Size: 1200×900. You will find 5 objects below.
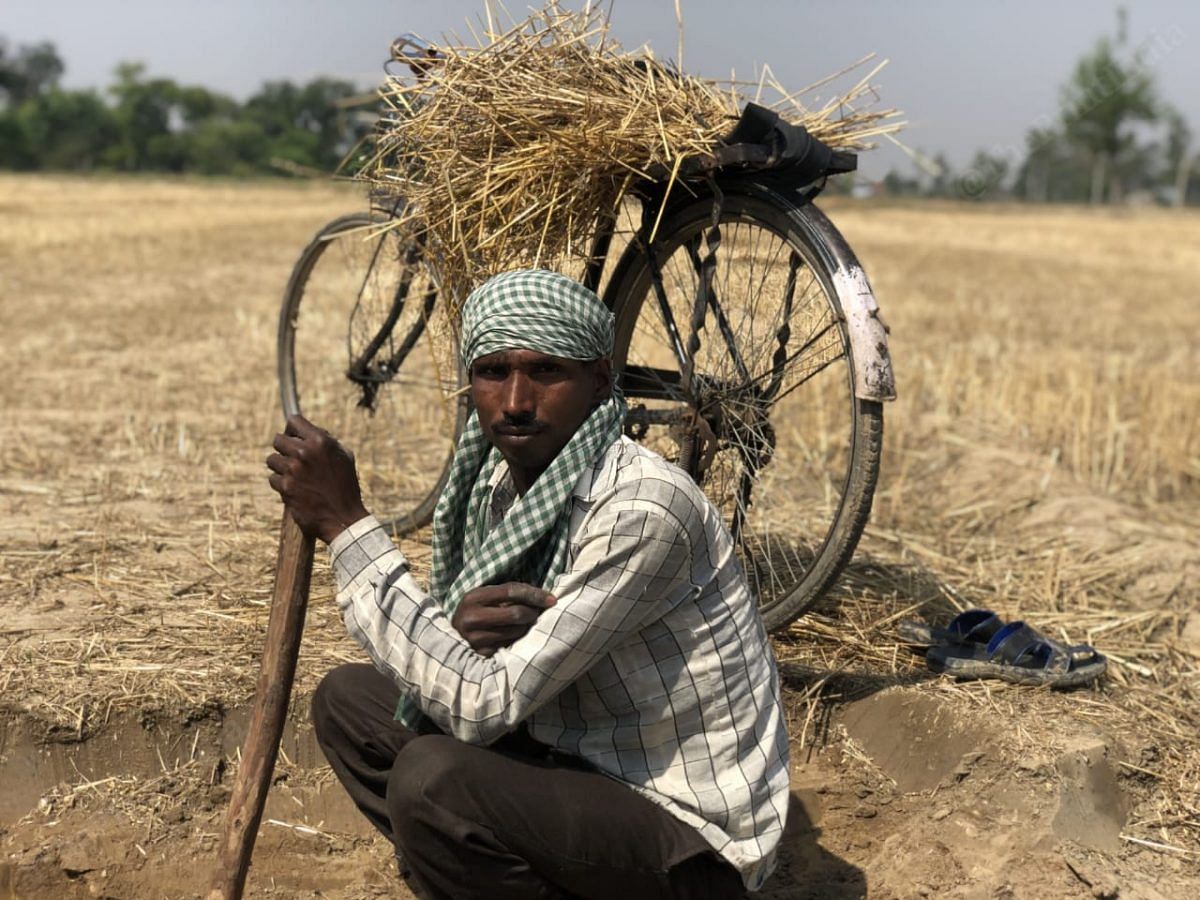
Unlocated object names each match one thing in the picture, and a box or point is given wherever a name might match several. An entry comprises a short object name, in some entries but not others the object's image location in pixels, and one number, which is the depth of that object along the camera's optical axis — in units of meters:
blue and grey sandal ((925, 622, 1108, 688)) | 3.44
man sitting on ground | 2.16
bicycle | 3.10
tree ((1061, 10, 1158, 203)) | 50.25
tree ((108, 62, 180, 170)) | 75.50
